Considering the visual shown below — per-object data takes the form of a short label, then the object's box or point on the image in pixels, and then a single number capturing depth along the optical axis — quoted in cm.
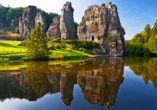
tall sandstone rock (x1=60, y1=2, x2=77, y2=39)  5731
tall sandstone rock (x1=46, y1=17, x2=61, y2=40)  6103
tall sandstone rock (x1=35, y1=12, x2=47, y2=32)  6394
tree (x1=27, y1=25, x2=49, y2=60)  2150
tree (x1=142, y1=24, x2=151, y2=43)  5188
